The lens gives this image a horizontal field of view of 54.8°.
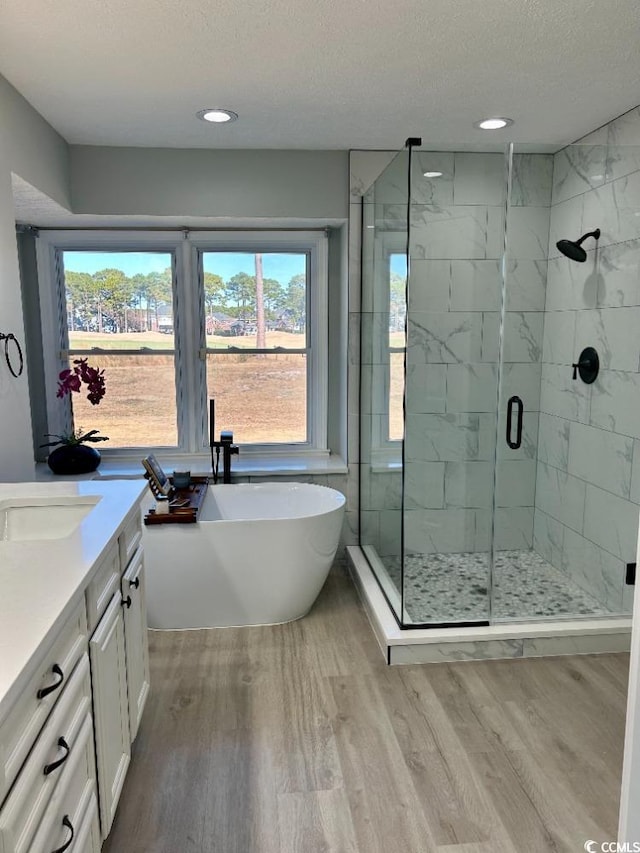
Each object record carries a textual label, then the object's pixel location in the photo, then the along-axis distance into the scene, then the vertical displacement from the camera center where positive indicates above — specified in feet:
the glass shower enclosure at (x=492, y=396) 10.14 -1.05
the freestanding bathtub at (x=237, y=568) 9.63 -3.64
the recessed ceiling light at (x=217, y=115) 9.28 +3.39
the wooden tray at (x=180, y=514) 9.58 -2.71
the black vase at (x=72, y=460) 11.74 -2.26
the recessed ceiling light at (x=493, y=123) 9.80 +3.42
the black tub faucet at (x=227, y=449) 11.76 -2.08
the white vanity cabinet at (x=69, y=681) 3.51 -2.44
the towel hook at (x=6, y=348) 8.18 -0.10
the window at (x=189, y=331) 12.79 +0.19
